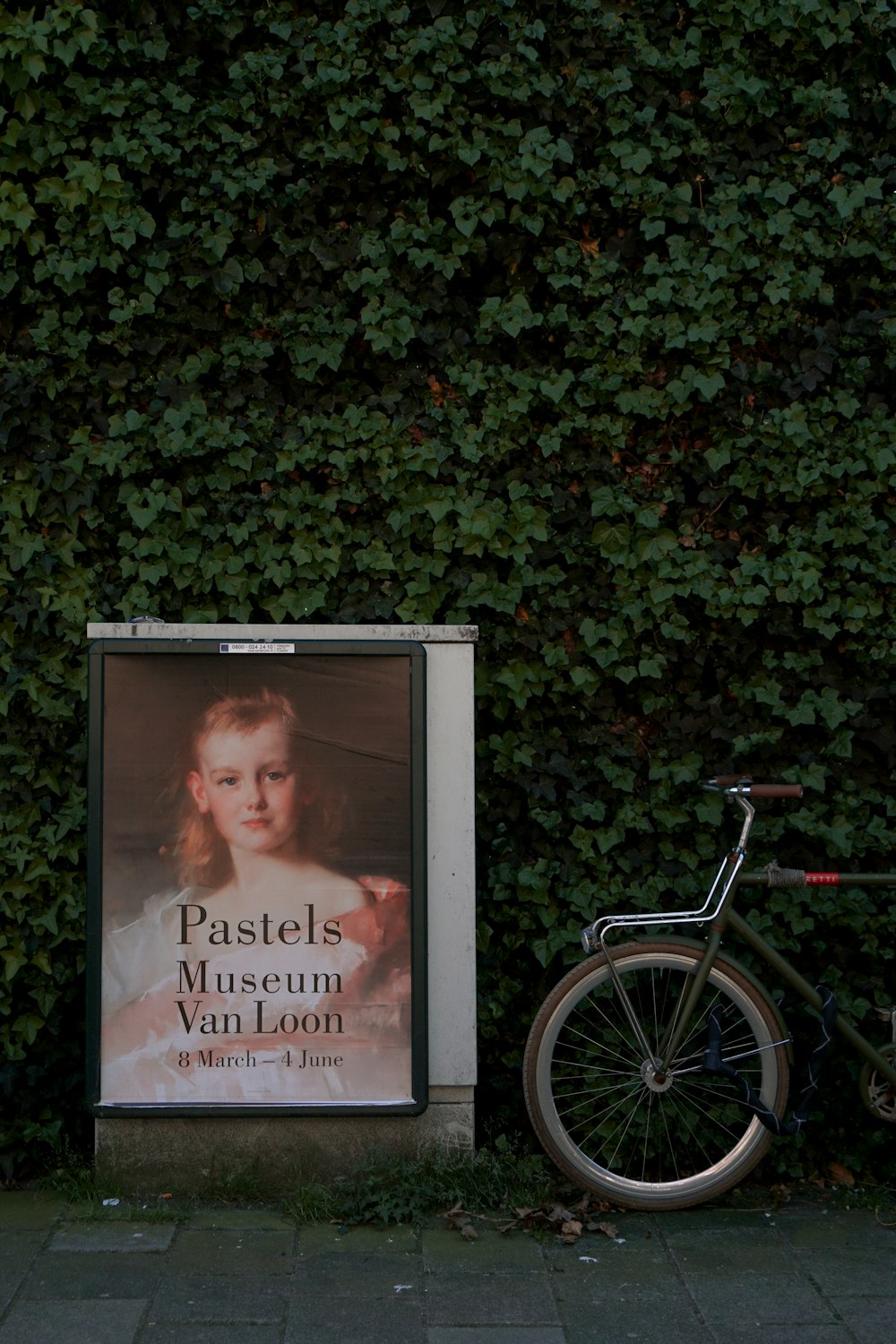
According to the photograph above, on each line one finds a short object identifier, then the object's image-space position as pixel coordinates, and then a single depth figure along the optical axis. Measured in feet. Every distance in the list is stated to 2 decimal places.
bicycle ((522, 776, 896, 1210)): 14.05
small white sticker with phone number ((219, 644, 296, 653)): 13.91
